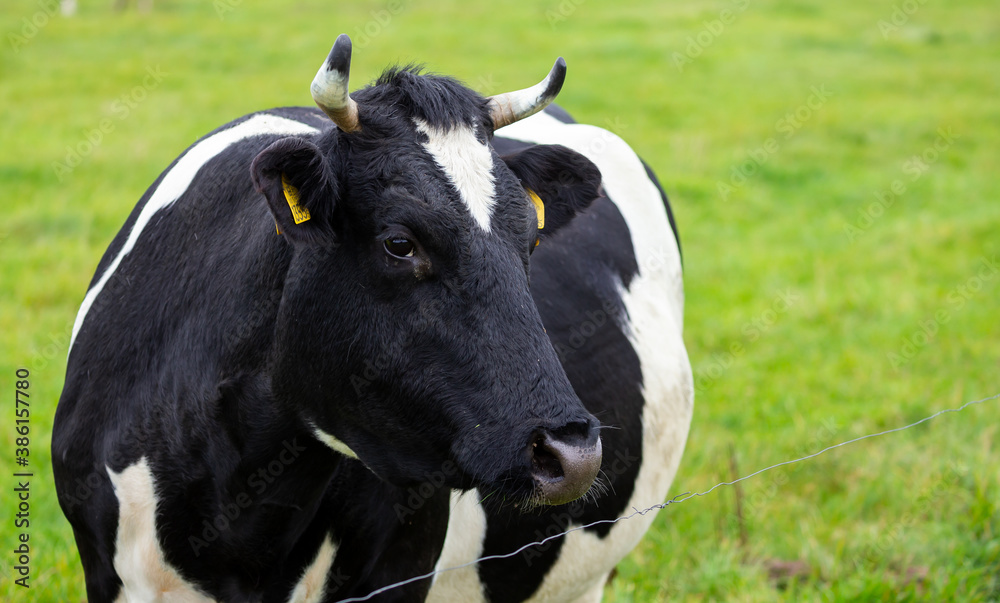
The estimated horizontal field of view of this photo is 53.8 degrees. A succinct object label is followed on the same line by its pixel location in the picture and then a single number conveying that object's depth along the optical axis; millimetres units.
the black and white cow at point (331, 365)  2275
